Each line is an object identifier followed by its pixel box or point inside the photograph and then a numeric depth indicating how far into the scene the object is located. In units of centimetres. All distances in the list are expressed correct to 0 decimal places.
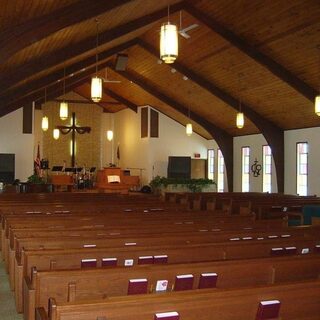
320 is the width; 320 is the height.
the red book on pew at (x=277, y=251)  361
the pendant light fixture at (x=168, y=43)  511
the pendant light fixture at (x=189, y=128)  1393
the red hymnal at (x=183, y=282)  252
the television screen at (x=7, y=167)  1515
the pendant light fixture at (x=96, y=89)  779
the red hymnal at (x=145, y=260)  317
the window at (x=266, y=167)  1400
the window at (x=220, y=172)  1689
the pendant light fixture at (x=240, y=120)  1043
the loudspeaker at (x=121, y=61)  1278
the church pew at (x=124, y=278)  247
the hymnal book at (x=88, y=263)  308
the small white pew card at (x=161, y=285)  251
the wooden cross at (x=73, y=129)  1872
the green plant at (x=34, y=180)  1310
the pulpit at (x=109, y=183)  1526
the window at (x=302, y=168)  1226
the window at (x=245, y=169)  1502
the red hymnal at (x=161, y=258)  323
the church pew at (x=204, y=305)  172
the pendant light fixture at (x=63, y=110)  1059
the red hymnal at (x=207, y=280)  257
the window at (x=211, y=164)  1773
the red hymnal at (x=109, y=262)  310
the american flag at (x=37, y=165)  1564
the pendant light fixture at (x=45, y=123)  1366
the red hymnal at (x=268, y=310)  200
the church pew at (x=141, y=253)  310
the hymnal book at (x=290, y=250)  368
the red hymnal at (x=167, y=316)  177
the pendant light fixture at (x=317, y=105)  780
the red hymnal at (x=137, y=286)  245
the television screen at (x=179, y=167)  1722
